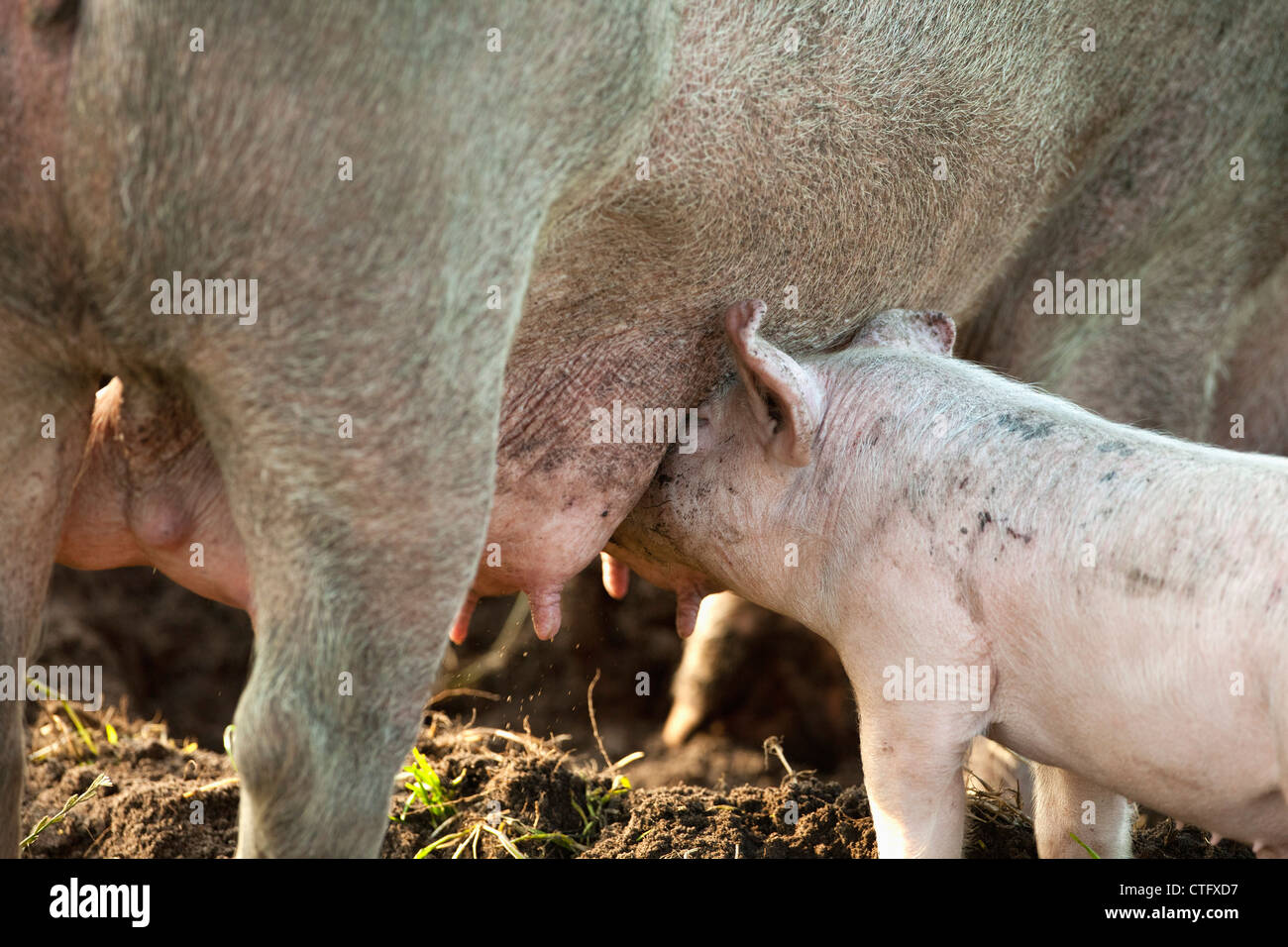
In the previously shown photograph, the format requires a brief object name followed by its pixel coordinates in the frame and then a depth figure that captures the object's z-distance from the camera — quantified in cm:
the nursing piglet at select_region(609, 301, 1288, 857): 252
